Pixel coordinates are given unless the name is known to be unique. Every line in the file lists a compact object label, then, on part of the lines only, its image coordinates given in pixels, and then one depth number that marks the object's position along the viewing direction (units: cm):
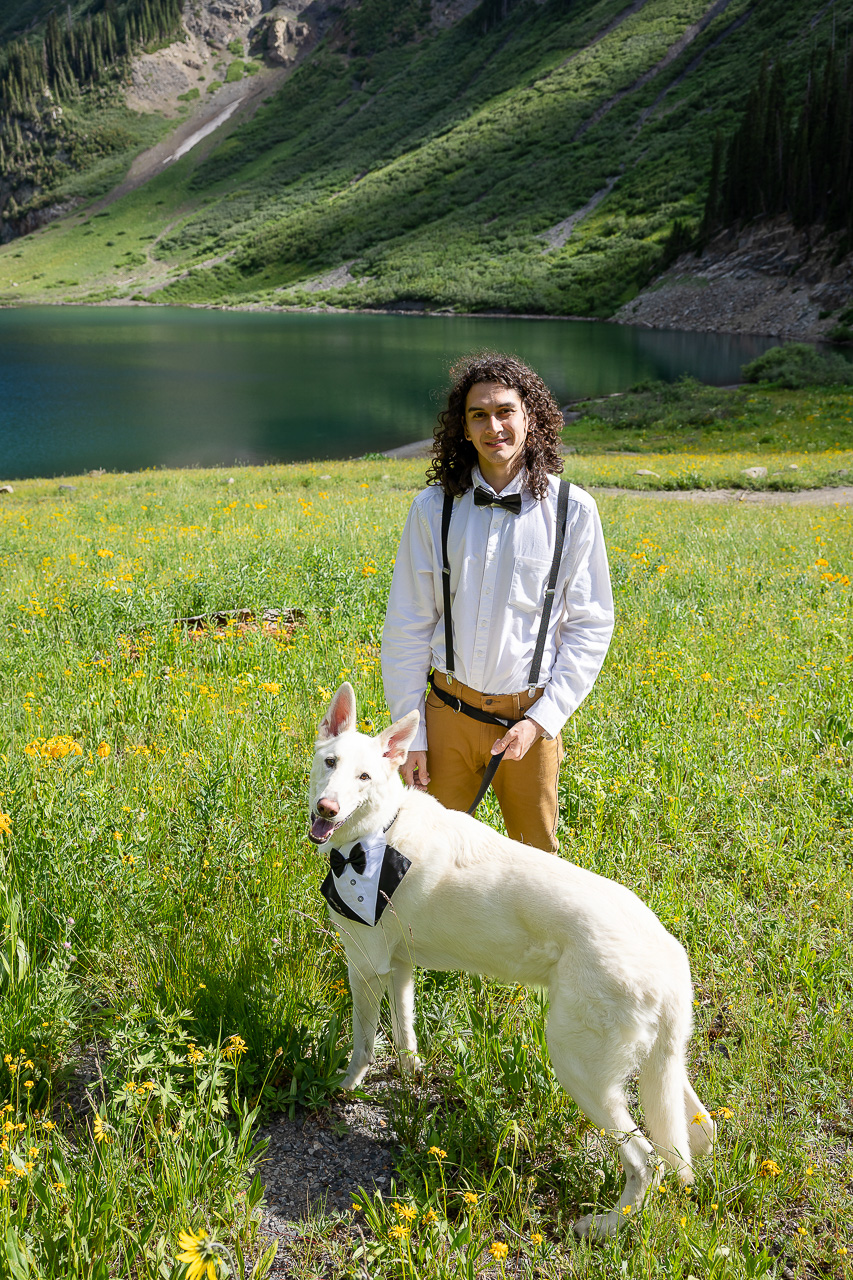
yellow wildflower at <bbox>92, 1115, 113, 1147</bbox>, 232
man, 338
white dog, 237
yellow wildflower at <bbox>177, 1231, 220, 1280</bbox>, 190
